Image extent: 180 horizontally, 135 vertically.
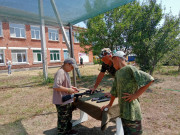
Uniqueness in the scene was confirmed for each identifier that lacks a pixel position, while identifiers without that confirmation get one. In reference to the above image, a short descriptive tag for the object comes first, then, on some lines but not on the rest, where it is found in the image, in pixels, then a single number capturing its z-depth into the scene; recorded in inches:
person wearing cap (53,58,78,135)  90.1
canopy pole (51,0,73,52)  160.9
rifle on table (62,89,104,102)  94.0
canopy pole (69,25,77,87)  176.9
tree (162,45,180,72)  319.3
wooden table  77.3
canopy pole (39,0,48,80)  319.9
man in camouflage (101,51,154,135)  65.1
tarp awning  146.8
